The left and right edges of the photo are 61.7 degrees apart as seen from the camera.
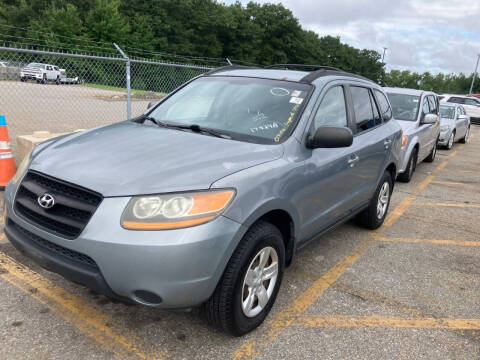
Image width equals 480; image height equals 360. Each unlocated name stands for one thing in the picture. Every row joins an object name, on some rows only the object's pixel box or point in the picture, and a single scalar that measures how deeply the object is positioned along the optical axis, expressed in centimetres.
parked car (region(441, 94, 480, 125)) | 2118
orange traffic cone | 516
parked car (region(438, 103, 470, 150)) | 1167
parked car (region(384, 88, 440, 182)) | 716
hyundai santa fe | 215
